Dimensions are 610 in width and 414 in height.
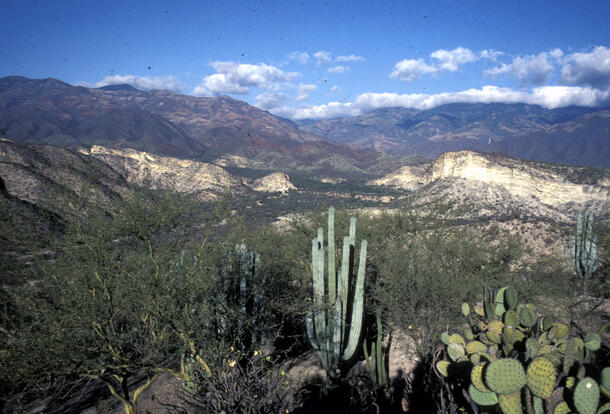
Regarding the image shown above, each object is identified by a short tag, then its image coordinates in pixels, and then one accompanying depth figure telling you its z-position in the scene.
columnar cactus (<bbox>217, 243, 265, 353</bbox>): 6.54
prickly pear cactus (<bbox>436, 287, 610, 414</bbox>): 2.79
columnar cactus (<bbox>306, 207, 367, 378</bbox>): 7.25
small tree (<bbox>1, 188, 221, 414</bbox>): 5.00
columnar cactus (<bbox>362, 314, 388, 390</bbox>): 7.30
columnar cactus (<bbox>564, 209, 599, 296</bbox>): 13.63
